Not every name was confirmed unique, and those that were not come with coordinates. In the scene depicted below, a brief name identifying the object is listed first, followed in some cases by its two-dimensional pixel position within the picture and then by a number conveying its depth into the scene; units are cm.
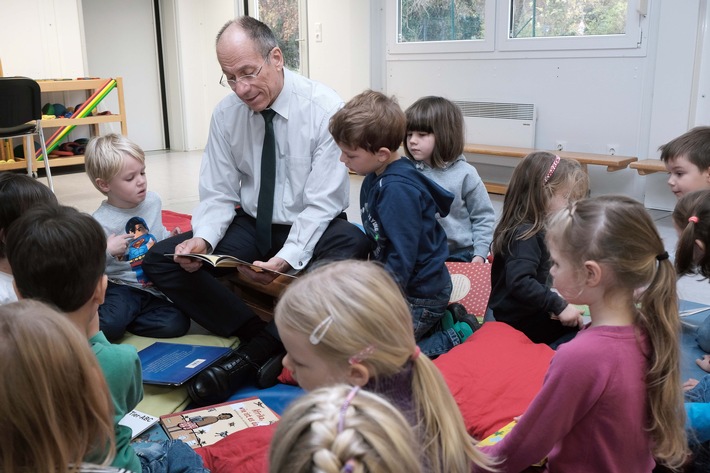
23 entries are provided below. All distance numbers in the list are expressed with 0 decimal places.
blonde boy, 249
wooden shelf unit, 617
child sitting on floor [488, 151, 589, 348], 222
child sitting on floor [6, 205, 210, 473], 138
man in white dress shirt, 245
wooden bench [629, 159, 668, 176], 444
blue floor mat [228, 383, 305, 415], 213
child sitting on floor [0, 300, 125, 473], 93
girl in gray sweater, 286
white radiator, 542
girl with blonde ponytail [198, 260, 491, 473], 108
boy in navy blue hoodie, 216
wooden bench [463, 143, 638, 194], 468
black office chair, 467
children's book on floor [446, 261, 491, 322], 271
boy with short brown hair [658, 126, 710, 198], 277
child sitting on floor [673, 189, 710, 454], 190
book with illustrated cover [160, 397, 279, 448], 188
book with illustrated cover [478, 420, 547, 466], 166
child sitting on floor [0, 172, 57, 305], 197
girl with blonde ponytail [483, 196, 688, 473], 125
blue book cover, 214
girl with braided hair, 72
